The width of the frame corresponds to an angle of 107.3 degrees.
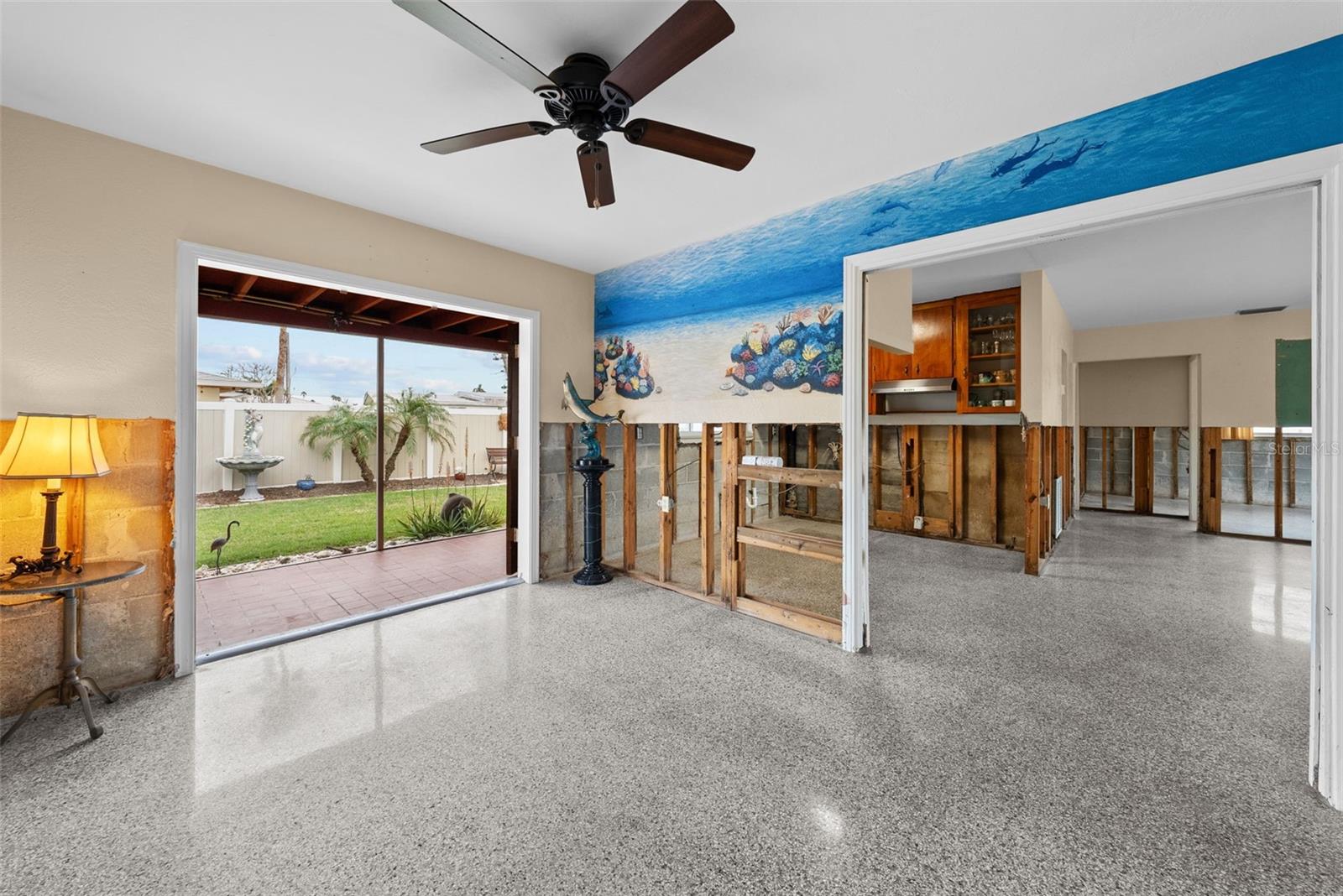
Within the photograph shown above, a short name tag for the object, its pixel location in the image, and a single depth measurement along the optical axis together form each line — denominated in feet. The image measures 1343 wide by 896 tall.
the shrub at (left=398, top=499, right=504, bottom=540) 19.95
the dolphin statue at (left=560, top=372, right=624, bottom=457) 13.23
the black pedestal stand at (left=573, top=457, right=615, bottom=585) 13.44
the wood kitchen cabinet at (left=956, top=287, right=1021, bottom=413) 16.58
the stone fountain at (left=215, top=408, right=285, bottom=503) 18.58
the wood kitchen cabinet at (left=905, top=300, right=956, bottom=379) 17.71
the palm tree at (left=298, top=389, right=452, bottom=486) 20.51
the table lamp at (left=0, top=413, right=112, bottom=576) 6.53
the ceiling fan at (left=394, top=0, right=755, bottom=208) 4.40
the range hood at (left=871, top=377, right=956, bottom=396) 17.24
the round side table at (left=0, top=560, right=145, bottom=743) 6.47
